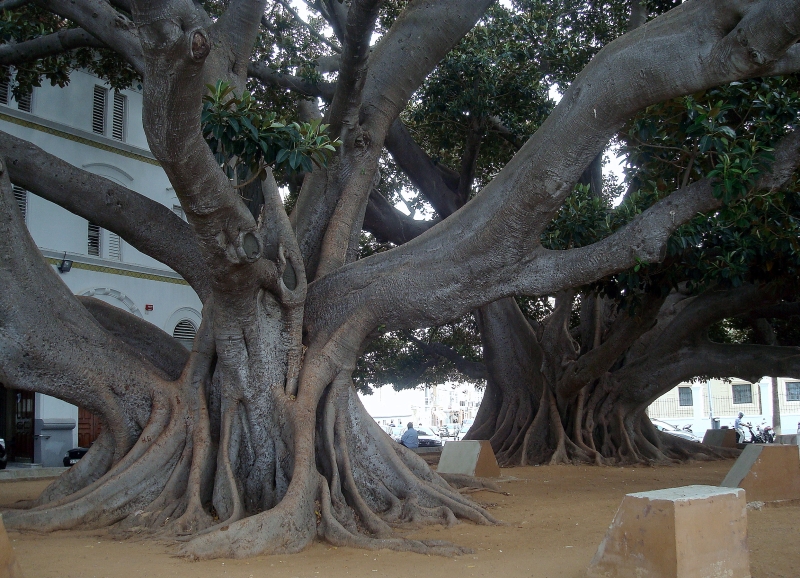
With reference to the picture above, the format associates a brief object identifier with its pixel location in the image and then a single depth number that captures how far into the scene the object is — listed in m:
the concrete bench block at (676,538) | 4.23
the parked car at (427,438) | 28.35
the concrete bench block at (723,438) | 15.67
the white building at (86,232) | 15.45
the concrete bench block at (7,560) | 3.72
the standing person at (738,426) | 24.39
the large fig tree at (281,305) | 6.02
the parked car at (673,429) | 25.59
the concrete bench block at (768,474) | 7.18
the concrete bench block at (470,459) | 9.48
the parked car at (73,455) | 14.20
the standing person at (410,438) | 18.94
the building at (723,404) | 36.69
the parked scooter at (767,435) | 22.63
